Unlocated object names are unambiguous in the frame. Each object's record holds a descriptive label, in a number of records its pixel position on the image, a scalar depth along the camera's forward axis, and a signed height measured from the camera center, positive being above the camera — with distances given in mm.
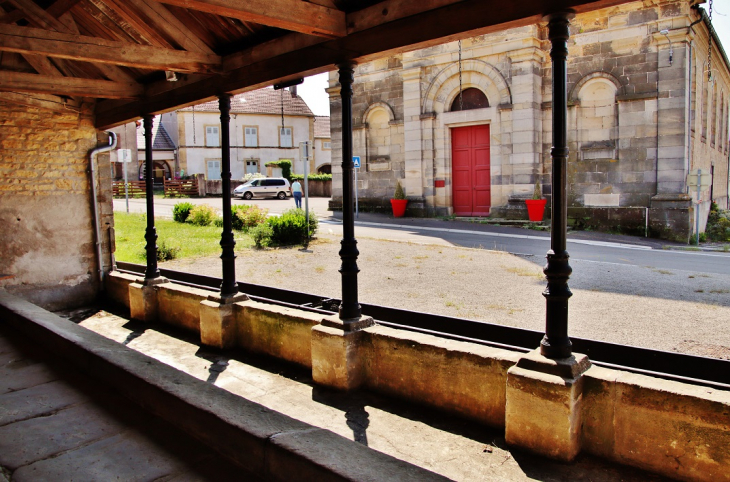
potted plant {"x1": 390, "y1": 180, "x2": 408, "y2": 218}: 15898 -88
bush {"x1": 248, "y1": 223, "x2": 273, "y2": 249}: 11609 -752
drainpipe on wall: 7770 +164
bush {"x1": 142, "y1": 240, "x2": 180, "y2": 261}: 10523 -977
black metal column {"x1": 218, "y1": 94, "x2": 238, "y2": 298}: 5207 -231
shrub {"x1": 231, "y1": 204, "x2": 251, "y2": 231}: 14144 -413
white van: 28845 +749
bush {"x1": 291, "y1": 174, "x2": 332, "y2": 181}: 31531 +1436
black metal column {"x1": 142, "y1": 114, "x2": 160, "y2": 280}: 6328 -205
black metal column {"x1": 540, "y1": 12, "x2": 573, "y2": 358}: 2943 -229
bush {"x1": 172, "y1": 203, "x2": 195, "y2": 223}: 15914 -301
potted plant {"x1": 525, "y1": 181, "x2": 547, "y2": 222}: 13664 -312
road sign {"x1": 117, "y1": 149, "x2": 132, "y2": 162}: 17231 +1677
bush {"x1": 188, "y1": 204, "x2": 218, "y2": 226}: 15211 -356
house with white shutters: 36469 +5080
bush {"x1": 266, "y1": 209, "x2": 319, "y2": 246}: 11695 -626
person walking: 19109 +306
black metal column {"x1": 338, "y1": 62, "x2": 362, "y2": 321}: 4082 -313
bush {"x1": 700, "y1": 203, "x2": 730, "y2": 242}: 14008 -948
